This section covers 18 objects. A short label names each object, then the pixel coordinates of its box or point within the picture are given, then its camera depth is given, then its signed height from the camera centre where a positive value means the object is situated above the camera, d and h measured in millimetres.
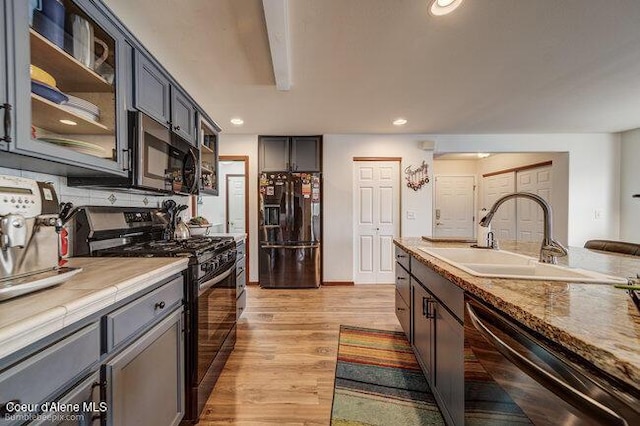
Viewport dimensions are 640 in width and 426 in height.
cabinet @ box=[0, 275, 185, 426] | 608 -504
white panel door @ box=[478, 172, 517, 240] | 5023 +181
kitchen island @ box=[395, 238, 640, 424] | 500 -273
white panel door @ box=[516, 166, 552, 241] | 4379 +159
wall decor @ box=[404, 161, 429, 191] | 4059 +550
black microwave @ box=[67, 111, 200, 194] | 1481 +326
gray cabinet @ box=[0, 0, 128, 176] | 893 +520
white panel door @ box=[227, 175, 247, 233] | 5230 +264
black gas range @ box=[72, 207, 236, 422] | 1408 -384
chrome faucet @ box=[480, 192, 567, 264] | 1237 -162
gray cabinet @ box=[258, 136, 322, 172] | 3920 +866
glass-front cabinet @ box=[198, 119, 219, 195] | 2541 +560
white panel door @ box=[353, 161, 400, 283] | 4125 -123
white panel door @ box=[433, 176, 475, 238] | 5648 +129
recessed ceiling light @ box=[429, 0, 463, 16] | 1422 +1162
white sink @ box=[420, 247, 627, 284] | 954 -274
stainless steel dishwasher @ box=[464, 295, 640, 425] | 462 -364
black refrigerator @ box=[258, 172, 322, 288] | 3781 -356
